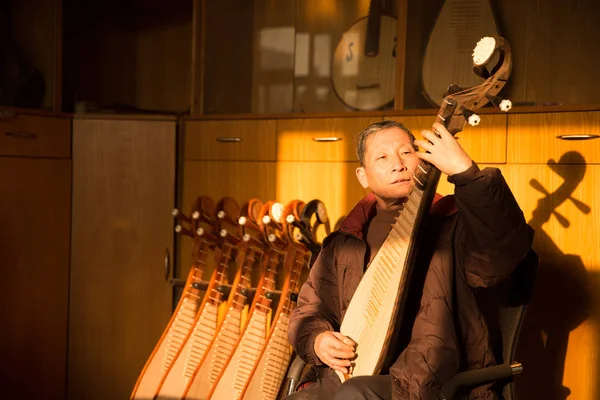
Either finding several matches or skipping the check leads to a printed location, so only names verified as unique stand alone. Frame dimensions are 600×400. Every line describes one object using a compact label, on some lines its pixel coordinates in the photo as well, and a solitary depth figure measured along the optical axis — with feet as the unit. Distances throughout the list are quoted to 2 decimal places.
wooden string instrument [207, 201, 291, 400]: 9.38
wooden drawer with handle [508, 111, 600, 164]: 8.12
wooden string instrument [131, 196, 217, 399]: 10.13
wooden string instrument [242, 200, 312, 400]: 9.23
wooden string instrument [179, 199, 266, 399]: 9.80
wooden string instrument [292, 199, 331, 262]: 9.02
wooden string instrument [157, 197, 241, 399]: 10.02
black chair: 6.02
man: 5.61
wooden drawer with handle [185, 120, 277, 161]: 10.64
